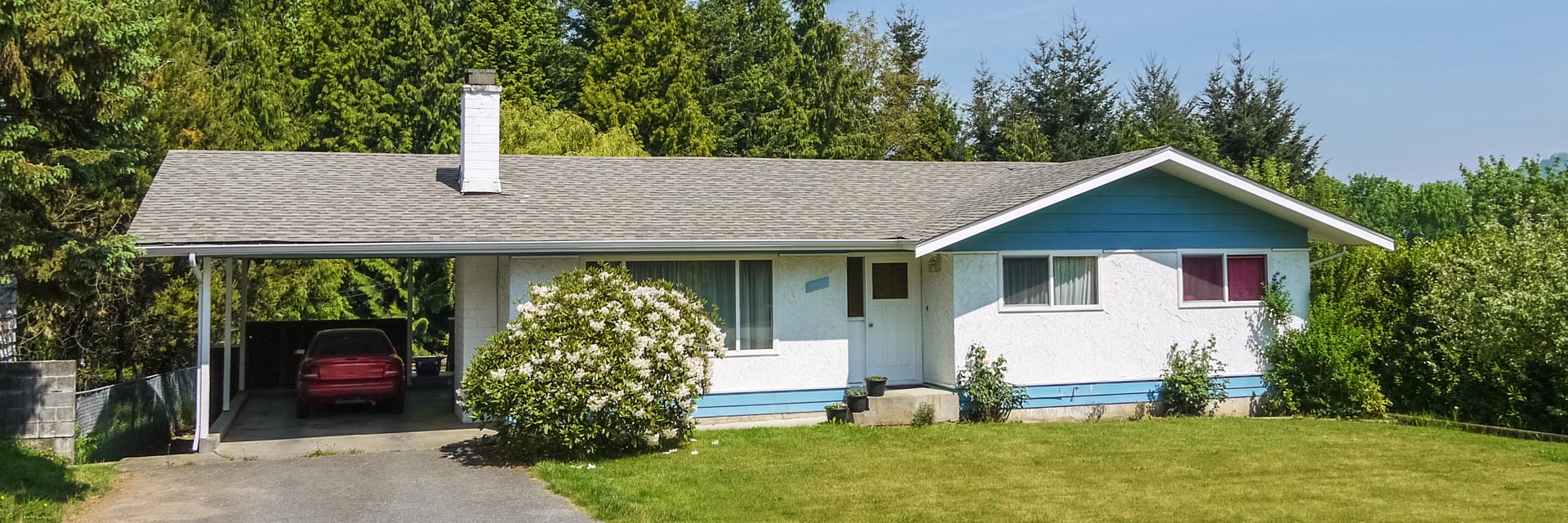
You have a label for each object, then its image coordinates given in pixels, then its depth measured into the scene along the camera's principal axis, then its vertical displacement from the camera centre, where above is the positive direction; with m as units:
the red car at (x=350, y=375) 14.92 -1.03
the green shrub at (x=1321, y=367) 14.91 -1.01
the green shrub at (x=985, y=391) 14.30 -1.23
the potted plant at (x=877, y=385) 14.28 -1.14
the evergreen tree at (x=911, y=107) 40.06 +7.00
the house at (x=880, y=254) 13.95 +0.53
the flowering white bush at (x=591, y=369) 11.17 -0.73
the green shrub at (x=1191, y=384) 15.05 -1.23
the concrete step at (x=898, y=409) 14.12 -1.43
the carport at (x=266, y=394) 12.49 -1.56
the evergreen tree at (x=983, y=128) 41.19 +6.12
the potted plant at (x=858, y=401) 14.08 -1.33
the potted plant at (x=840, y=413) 14.22 -1.49
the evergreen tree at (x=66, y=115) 8.68 +1.55
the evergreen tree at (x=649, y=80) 33.50 +6.56
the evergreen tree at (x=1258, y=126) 37.66 +5.61
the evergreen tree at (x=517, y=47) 36.47 +8.32
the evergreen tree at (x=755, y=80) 35.31 +7.20
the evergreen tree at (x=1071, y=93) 40.75 +7.34
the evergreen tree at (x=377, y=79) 31.11 +6.18
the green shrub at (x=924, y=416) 14.09 -1.52
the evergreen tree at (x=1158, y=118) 35.28 +6.12
